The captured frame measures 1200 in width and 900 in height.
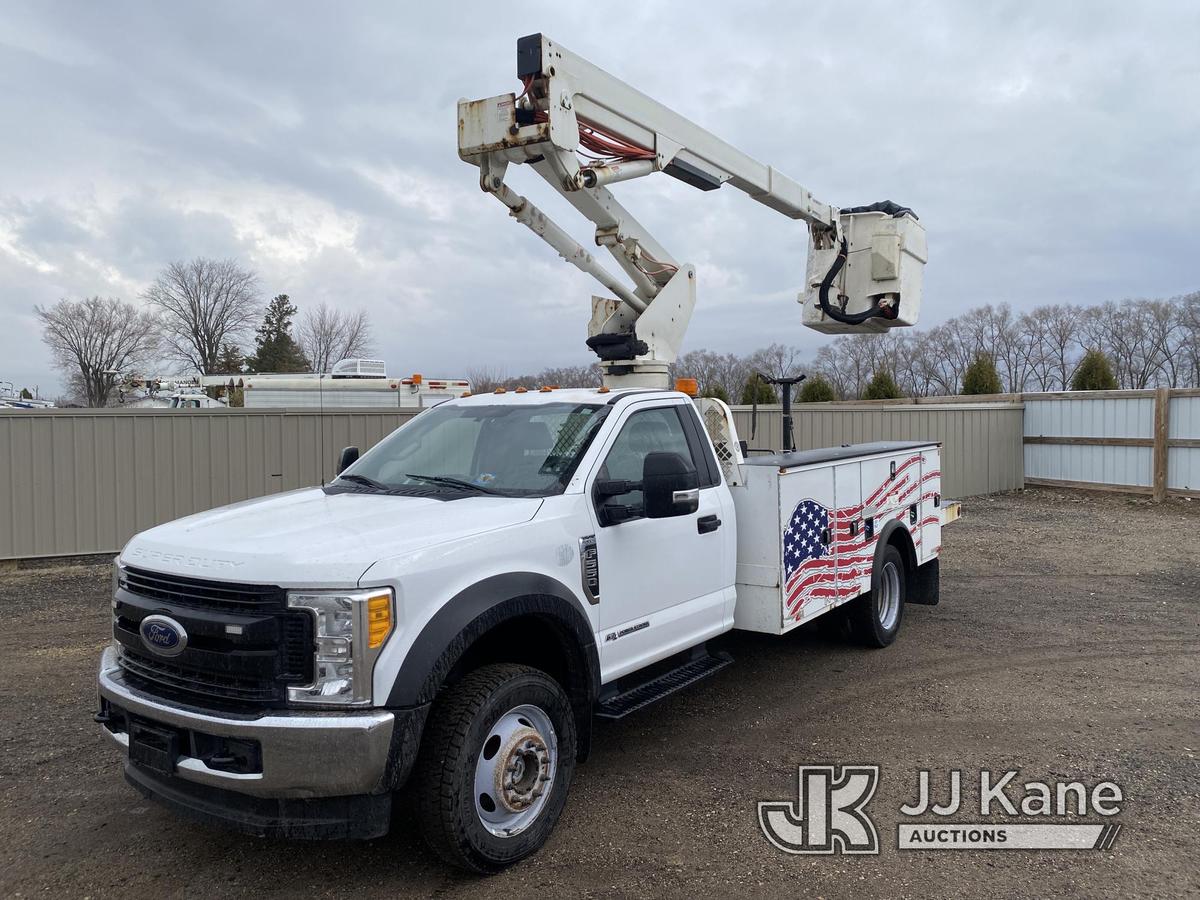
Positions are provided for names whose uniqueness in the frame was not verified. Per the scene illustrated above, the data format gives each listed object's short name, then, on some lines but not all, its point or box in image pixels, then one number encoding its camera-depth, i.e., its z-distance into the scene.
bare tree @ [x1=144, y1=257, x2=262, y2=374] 53.75
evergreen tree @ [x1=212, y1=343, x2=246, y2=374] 51.19
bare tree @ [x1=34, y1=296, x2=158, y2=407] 51.84
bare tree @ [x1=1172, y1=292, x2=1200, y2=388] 52.34
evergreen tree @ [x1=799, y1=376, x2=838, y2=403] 26.67
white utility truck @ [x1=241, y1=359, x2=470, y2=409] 15.82
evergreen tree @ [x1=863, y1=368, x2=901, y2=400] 26.56
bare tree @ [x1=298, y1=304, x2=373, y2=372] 53.12
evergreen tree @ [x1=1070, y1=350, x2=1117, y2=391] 23.14
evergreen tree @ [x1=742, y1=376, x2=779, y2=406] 17.64
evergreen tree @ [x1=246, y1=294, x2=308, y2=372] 50.37
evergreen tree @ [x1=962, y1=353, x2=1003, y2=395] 25.38
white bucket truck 3.09
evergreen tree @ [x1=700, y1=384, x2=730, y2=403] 24.32
